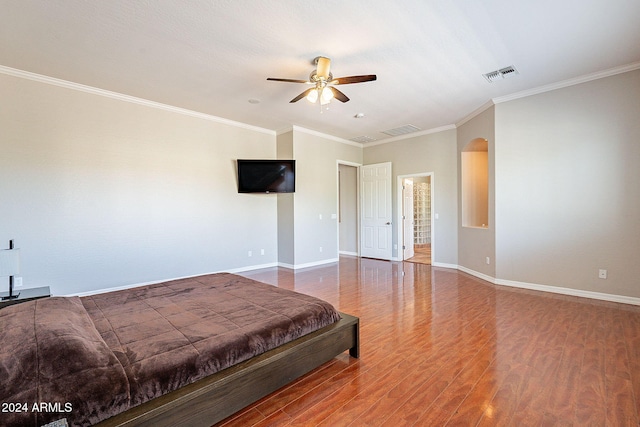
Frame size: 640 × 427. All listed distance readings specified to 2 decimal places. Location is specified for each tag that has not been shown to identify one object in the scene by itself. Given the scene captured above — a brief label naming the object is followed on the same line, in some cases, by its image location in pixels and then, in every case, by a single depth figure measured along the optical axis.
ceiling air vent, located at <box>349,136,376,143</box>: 7.05
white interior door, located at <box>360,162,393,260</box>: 7.23
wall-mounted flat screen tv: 5.82
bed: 1.24
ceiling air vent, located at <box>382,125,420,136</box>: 6.26
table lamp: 2.71
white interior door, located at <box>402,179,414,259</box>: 7.39
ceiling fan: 3.20
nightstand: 2.76
